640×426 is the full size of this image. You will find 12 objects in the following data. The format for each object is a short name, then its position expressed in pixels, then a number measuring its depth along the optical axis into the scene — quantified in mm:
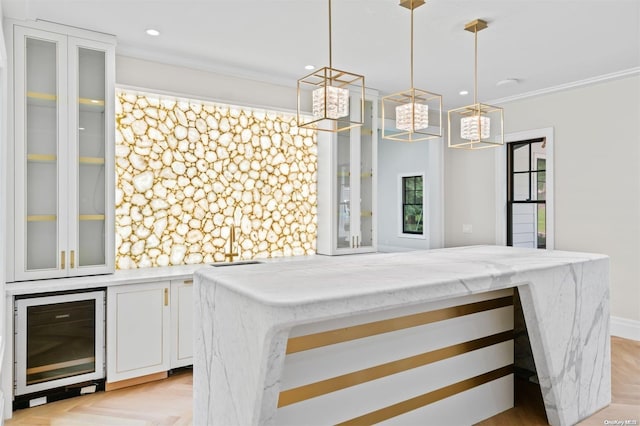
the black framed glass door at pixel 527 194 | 5273
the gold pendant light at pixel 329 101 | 2317
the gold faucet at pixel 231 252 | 4168
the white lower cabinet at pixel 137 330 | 3174
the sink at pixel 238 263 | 4099
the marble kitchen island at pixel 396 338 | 1560
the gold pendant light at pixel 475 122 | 3006
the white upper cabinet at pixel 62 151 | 3033
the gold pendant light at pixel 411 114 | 2723
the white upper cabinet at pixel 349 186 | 4715
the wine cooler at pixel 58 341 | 2871
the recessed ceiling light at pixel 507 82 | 4551
